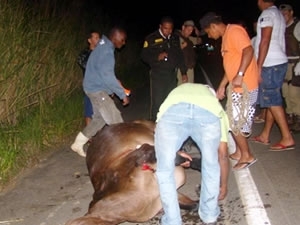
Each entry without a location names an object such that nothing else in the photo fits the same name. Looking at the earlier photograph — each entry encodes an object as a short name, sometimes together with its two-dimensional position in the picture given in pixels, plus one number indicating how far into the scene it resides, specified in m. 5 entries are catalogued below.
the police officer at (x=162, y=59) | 8.34
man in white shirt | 6.66
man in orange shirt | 5.74
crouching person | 4.29
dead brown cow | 4.29
